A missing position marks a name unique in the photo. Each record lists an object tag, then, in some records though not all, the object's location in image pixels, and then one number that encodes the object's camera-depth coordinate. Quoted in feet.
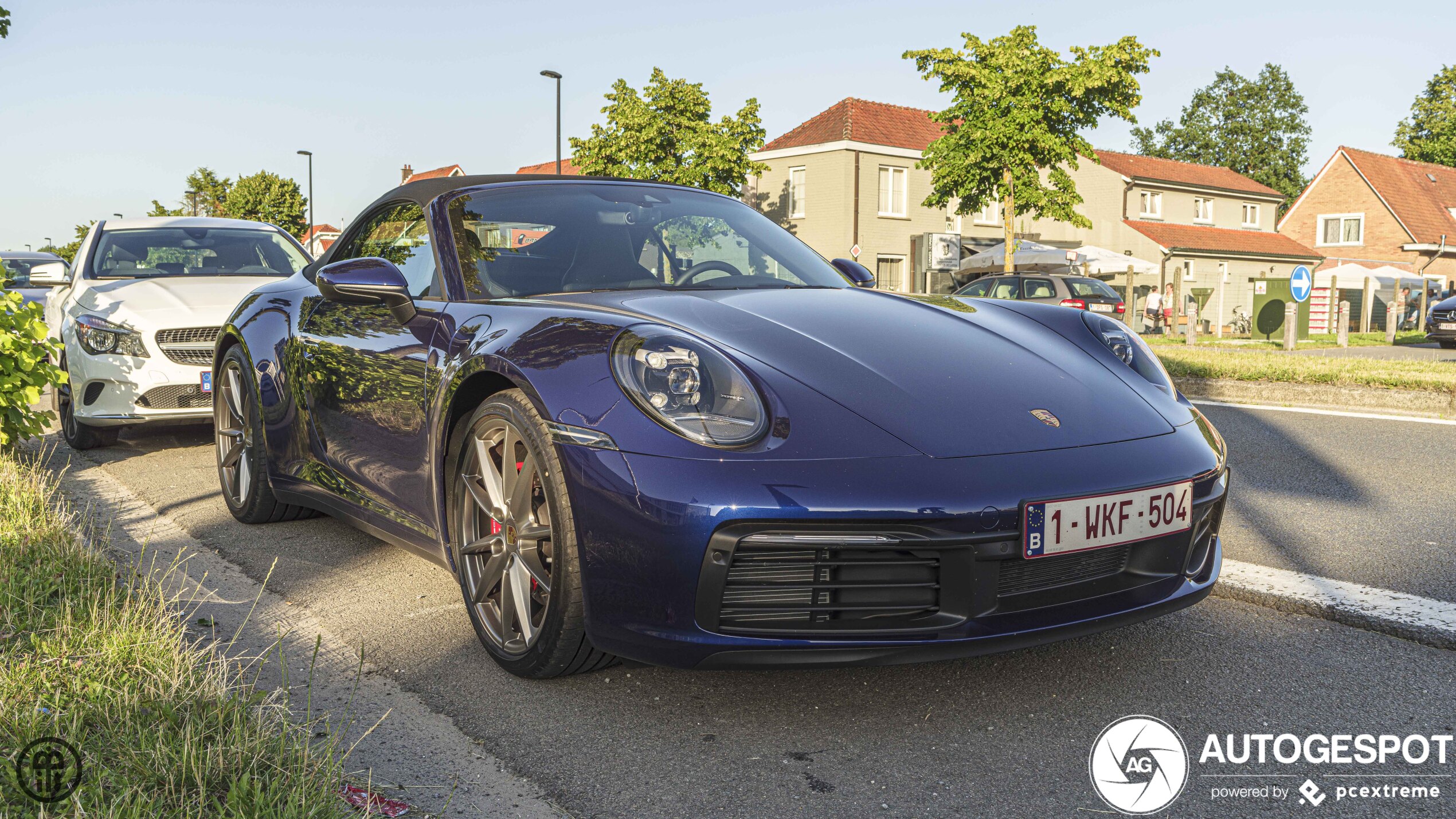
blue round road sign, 58.75
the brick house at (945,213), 118.42
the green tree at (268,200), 166.50
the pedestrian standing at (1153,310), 109.91
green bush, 18.02
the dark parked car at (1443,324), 69.41
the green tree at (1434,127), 209.87
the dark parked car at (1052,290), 68.18
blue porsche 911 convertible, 7.75
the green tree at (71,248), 228.80
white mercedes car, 20.49
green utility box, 73.67
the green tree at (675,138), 103.65
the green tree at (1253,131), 254.88
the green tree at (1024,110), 74.74
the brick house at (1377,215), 156.97
